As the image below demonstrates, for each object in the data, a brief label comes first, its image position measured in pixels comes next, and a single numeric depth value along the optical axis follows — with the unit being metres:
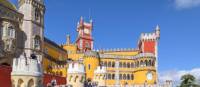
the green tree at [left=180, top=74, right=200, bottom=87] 45.35
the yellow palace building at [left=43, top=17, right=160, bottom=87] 59.92
